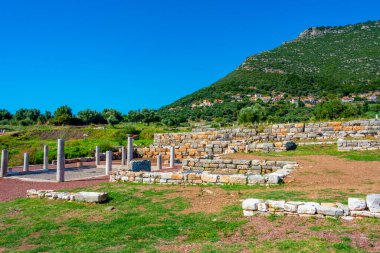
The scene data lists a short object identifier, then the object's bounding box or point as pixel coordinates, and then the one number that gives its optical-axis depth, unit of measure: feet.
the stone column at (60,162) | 58.08
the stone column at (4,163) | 67.21
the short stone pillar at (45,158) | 81.25
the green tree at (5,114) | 283.18
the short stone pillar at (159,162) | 75.03
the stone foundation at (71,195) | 35.14
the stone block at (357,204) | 23.56
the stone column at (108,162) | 68.49
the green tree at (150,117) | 257.14
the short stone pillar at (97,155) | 90.43
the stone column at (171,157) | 81.44
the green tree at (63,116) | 241.10
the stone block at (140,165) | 55.49
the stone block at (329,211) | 24.02
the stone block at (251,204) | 26.48
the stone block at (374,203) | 23.18
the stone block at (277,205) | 25.82
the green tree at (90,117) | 258.61
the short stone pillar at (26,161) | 78.43
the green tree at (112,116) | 252.62
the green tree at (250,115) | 155.53
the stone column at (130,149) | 84.55
